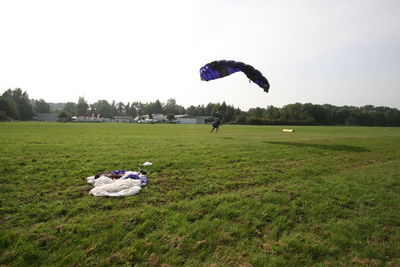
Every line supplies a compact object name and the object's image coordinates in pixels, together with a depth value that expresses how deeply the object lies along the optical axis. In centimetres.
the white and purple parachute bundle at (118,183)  624
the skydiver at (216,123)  3180
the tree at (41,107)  16835
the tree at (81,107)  16500
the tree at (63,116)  11065
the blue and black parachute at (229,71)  1970
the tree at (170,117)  12444
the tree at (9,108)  11036
